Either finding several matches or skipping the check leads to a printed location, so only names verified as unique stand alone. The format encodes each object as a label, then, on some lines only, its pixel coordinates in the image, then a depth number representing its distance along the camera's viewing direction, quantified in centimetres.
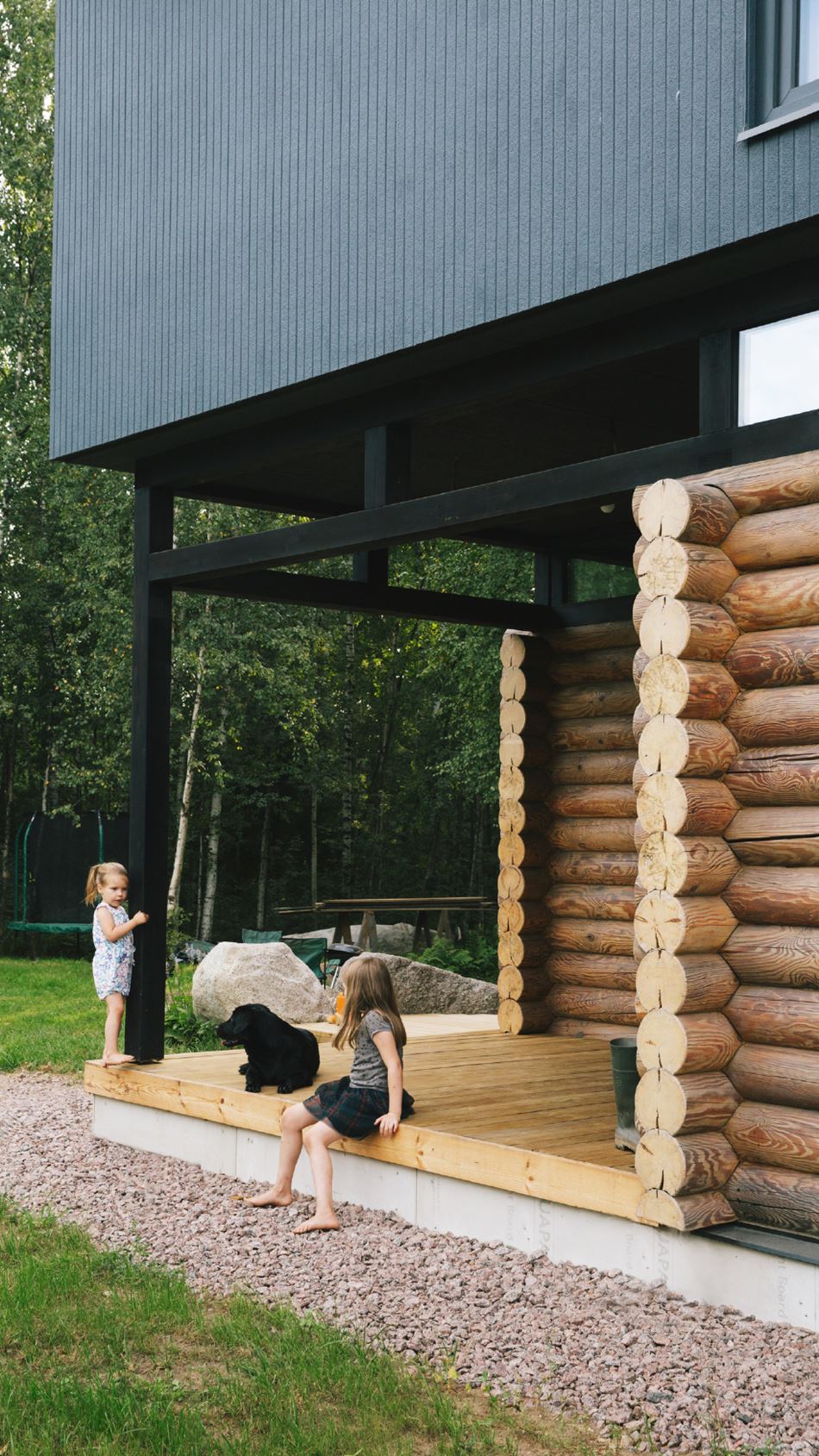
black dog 772
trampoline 1984
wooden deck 591
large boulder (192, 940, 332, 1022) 1229
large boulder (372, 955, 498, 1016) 1321
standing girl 838
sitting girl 664
